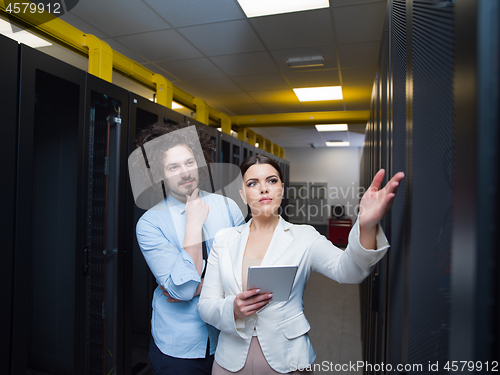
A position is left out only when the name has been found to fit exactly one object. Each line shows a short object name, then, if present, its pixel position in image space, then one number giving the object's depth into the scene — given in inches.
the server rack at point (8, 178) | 51.3
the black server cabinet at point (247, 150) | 169.0
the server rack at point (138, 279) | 81.6
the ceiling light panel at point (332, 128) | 288.8
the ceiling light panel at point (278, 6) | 98.5
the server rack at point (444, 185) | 13.1
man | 54.1
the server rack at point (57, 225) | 67.3
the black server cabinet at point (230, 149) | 142.5
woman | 45.8
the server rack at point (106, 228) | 75.0
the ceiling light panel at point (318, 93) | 183.5
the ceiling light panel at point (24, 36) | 114.0
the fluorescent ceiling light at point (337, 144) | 388.5
